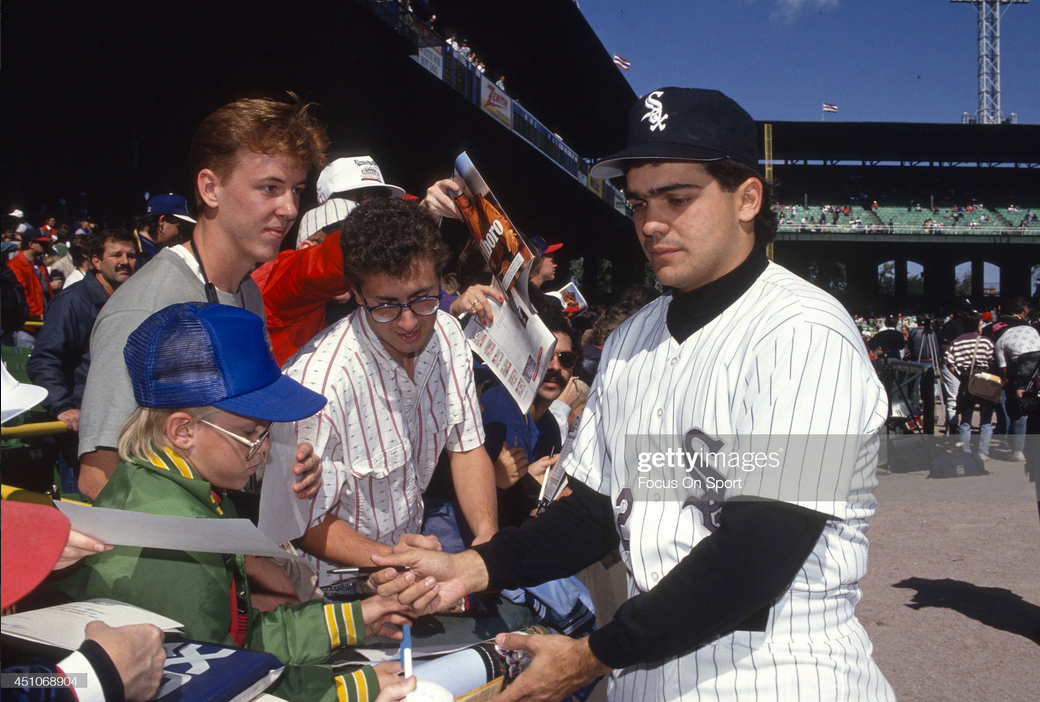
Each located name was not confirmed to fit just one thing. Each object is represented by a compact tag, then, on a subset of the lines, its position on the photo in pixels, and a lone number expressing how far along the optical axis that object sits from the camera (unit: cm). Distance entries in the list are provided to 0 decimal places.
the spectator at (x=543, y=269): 497
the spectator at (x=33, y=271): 758
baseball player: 143
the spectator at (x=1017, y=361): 688
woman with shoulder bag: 1002
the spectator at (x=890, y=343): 1505
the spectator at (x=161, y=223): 527
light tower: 4156
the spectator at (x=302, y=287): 267
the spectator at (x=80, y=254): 601
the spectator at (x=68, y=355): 407
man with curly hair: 219
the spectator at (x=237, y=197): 223
